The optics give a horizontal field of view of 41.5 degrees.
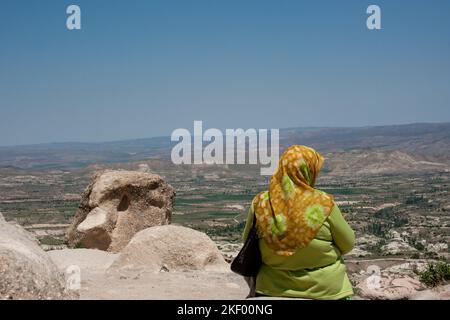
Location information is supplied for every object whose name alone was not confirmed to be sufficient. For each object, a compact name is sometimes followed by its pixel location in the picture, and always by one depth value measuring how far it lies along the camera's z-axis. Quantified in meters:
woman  6.04
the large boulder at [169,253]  12.72
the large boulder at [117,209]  16.95
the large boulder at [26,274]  6.45
